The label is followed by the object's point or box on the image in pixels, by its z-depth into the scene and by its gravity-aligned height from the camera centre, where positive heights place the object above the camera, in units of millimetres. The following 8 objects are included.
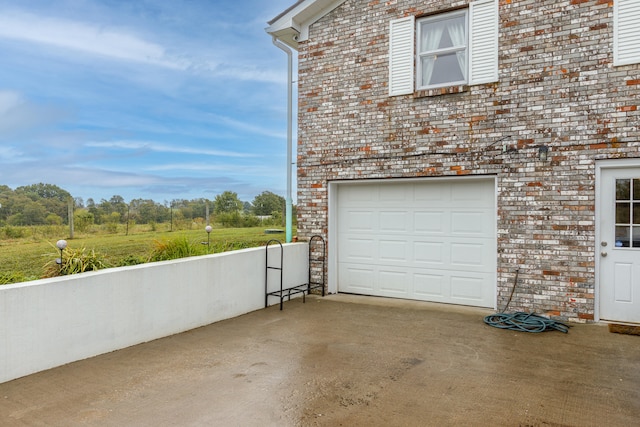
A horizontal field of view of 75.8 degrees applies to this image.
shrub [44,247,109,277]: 4371 -609
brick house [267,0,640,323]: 5410 +908
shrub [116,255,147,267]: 5208 -693
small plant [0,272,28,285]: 4125 -727
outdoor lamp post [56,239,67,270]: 4117 -376
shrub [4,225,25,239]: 6684 -408
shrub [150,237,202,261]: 5691 -588
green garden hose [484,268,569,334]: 5246 -1481
